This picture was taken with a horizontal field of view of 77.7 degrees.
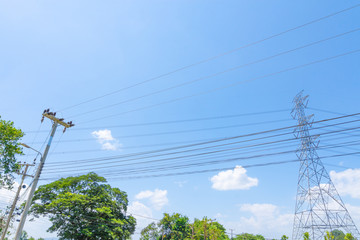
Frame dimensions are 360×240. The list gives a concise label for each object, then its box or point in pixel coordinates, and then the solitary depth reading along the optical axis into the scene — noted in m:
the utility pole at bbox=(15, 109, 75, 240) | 13.31
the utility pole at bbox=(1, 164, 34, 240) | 19.71
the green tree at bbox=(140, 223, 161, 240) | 40.53
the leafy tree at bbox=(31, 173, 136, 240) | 25.80
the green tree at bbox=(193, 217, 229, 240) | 25.37
